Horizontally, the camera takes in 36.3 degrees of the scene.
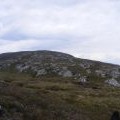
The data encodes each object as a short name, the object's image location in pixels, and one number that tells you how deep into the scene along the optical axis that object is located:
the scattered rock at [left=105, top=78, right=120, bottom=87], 52.55
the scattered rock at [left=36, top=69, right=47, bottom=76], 60.72
